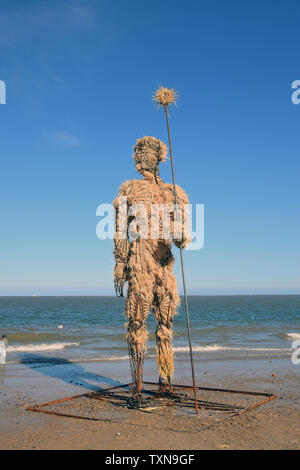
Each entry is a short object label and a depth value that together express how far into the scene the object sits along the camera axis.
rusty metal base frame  6.12
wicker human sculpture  6.26
